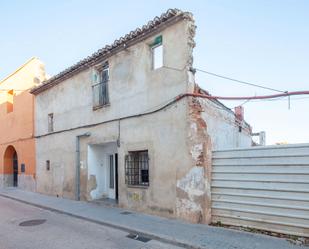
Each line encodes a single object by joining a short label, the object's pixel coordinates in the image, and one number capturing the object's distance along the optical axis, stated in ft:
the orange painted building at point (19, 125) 55.16
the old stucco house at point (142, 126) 26.76
